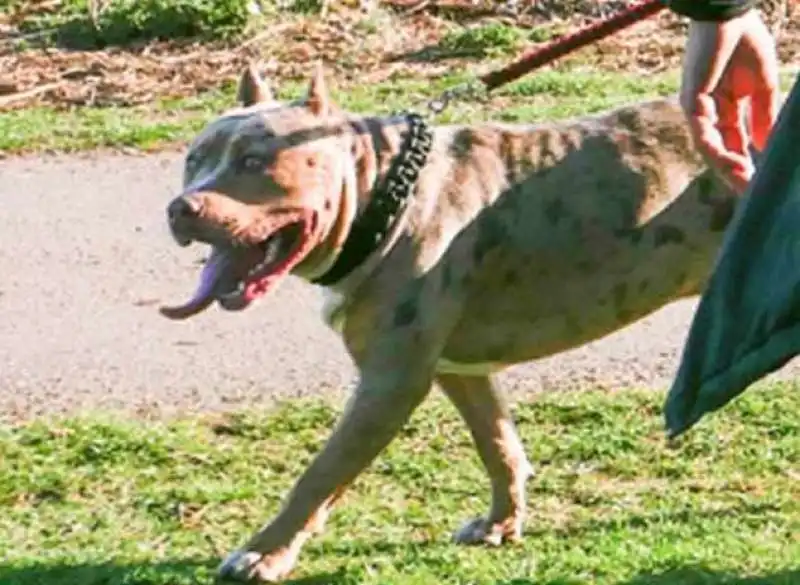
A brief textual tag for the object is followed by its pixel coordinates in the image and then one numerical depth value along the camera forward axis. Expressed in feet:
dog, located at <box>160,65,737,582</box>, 17.48
